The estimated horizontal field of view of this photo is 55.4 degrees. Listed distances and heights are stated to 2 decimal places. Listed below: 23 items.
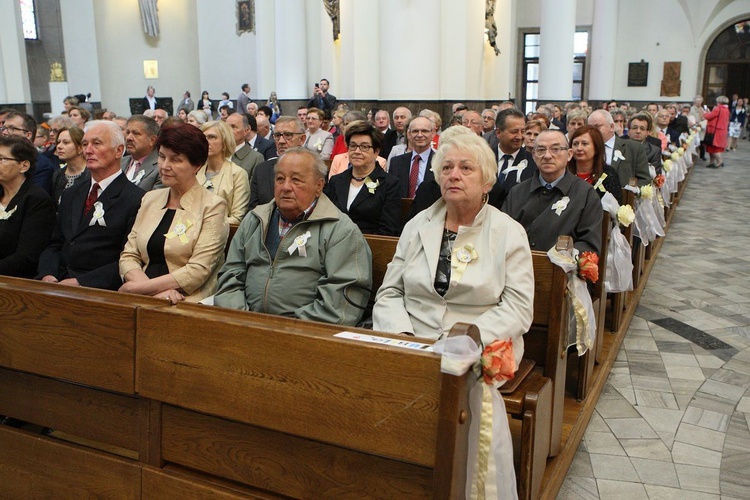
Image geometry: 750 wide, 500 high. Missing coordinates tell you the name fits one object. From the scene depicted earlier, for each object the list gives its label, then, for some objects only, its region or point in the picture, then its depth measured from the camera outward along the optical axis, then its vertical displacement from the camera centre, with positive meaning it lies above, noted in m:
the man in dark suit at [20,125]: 6.41 -0.22
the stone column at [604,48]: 20.83 +1.41
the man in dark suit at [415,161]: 5.62 -0.49
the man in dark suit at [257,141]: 7.22 -0.44
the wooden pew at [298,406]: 1.89 -0.86
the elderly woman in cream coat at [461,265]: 2.83 -0.67
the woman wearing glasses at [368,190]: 4.72 -0.60
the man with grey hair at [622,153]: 6.60 -0.52
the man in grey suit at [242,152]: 5.99 -0.44
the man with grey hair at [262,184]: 5.23 -0.61
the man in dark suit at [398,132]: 8.06 -0.38
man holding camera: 14.24 -0.01
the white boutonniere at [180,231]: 3.60 -0.65
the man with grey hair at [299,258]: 3.23 -0.72
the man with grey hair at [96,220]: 3.79 -0.63
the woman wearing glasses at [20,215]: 4.00 -0.64
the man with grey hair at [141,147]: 5.10 -0.35
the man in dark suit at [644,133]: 7.89 -0.39
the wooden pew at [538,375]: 2.65 -1.12
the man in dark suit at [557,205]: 4.04 -0.61
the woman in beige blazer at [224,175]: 5.04 -0.53
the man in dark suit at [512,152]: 5.36 -0.42
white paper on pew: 1.99 -0.68
